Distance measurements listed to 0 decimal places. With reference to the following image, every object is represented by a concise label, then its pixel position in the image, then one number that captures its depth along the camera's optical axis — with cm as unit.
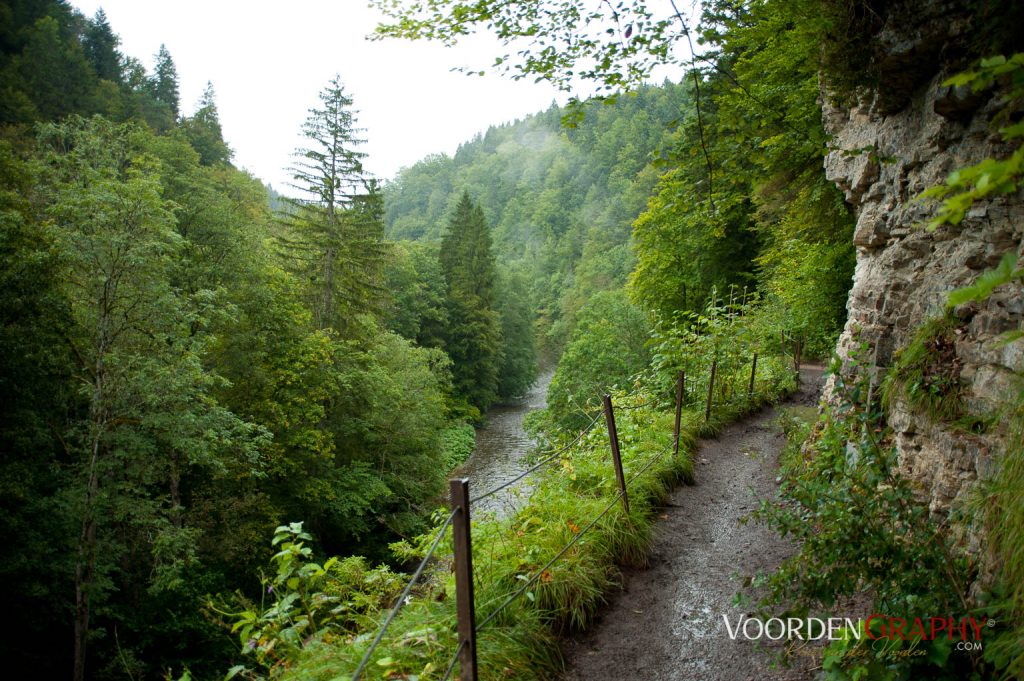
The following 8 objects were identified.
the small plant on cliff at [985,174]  111
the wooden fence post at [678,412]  666
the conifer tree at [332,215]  2033
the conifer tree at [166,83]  4794
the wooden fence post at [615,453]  510
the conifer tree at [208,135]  3839
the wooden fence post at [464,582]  264
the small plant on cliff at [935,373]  329
